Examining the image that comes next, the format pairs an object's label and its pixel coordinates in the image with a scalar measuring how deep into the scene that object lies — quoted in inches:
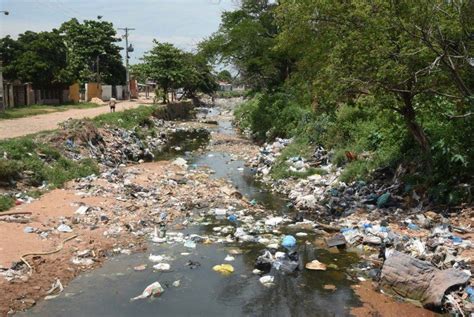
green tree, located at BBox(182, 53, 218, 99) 1626.5
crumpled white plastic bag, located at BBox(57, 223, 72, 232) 340.5
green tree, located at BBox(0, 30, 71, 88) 1226.0
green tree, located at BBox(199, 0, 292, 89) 919.0
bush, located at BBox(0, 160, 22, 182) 414.6
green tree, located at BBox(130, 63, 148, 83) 1578.9
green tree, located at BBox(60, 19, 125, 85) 1657.2
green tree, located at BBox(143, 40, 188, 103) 1530.5
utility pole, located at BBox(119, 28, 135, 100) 1816.2
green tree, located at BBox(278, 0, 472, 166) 326.6
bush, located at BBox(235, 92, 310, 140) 777.2
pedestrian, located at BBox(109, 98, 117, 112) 1006.6
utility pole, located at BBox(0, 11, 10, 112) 928.9
